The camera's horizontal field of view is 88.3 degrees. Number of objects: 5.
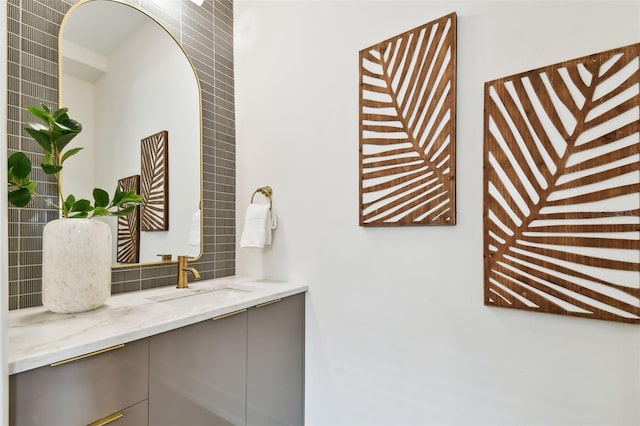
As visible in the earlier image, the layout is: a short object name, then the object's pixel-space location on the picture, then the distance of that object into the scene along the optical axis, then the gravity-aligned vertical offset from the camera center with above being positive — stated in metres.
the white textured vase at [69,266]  1.11 -0.19
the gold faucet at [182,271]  1.67 -0.31
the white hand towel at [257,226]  1.77 -0.08
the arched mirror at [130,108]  1.37 +0.48
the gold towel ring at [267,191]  1.87 +0.11
